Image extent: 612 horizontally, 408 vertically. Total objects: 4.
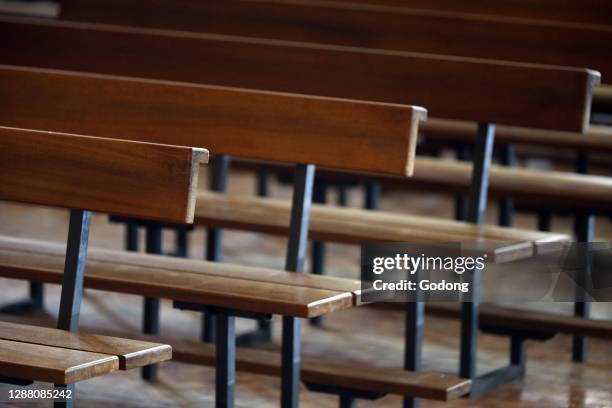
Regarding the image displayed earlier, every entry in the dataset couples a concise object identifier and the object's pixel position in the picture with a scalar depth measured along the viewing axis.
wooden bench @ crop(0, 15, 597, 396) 8.44
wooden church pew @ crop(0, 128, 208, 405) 6.14
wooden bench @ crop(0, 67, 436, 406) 7.15
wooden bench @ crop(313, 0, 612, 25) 11.42
